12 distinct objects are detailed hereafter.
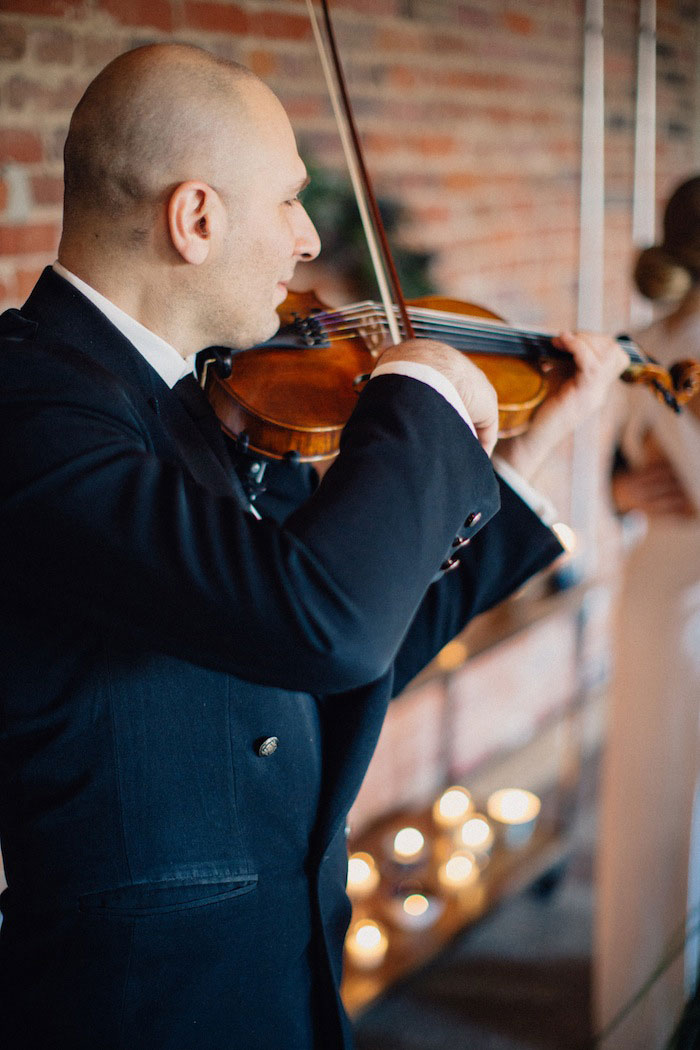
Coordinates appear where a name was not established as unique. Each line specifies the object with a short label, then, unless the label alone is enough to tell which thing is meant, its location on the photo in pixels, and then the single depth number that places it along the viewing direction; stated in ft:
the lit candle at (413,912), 8.00
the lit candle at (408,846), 8.25
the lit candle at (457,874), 8.52
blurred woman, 7.05
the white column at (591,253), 9.91
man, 2.39
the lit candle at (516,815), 9.14
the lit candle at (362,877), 7.95
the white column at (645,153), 10.78
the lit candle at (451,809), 8.96
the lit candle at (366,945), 7.59
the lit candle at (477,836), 8.72
